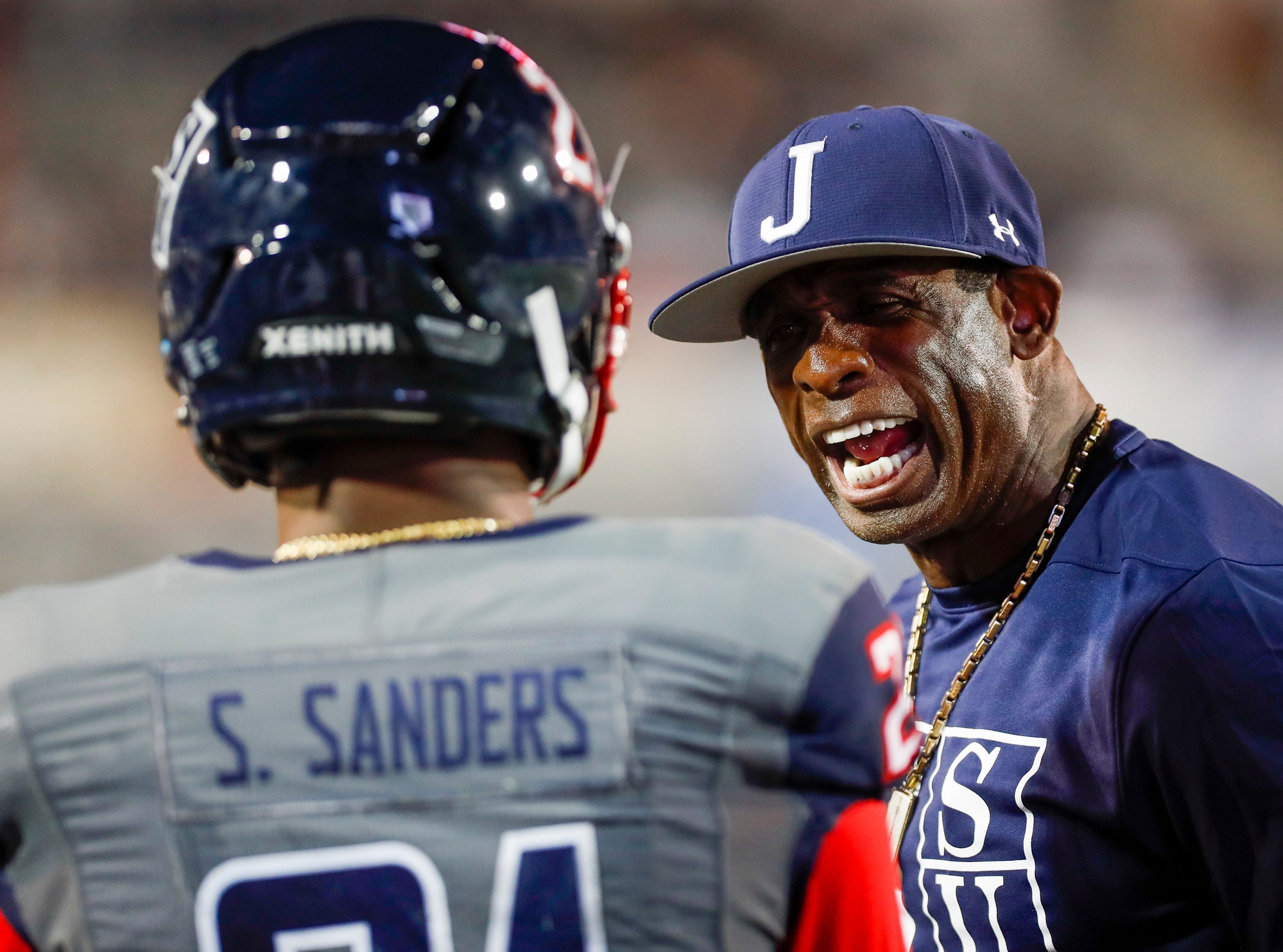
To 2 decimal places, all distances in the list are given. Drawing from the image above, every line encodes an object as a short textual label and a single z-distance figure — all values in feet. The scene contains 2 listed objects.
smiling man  21.68
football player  20.58
